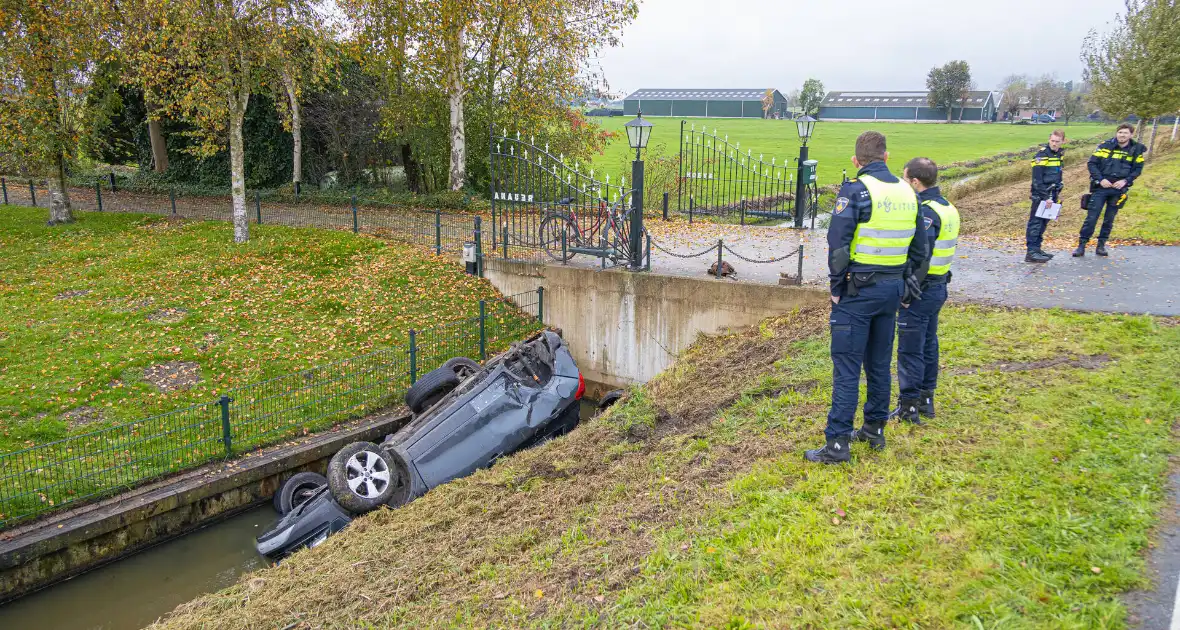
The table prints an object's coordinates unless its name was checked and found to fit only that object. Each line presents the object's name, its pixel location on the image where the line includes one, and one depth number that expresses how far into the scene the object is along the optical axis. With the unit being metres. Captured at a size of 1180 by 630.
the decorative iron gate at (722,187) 17.48
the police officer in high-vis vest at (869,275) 5.15
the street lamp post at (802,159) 16.20
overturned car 7.64
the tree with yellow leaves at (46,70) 16.05
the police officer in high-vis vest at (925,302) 5.91
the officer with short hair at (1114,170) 11.05
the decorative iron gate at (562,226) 12.24
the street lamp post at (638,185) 11.32
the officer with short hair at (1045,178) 11.24
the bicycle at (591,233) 12.19
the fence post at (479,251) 14.26
